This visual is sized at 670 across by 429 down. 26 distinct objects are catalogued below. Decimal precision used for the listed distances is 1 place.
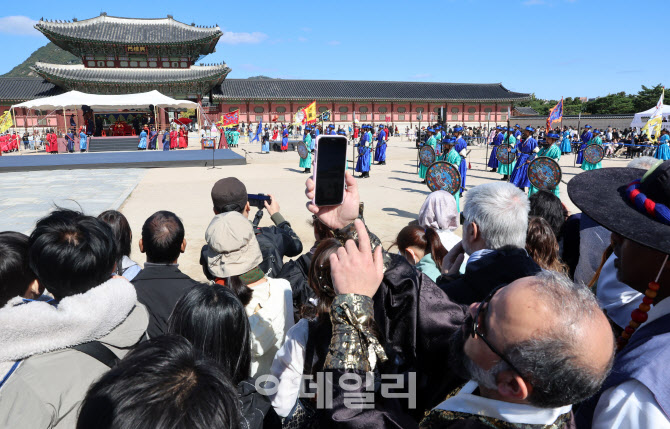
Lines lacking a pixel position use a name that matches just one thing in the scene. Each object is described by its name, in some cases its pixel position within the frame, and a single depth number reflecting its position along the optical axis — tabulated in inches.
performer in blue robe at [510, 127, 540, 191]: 399.2
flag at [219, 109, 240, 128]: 853.4
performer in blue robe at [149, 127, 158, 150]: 1044.5
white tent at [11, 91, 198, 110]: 848.3
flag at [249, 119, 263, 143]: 1333.5
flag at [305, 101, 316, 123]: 745.6
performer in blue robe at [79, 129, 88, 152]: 992.9
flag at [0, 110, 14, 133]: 713.6
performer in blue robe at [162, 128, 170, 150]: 1027.3
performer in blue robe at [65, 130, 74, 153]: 990.4
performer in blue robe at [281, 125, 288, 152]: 1085.1
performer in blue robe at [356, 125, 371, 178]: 581.6
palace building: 1224.8
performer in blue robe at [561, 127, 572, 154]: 814.5
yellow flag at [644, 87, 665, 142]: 579.4
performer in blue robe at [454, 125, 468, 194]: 426.6
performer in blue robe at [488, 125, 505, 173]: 655.3
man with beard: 36.2
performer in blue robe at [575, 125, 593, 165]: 783.1
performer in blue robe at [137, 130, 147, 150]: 1021.8
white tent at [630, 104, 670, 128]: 1002.3
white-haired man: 69.7
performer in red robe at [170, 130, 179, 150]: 1060.3
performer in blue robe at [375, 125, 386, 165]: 707.4
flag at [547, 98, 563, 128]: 560.3
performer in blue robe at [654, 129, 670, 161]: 595.1
